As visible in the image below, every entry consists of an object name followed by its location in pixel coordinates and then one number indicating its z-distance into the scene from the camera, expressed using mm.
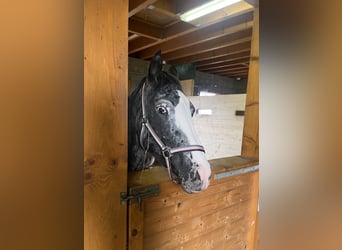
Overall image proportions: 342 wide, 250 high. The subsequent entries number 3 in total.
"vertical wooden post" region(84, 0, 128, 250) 896
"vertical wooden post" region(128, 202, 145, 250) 1079
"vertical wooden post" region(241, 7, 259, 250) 1767
